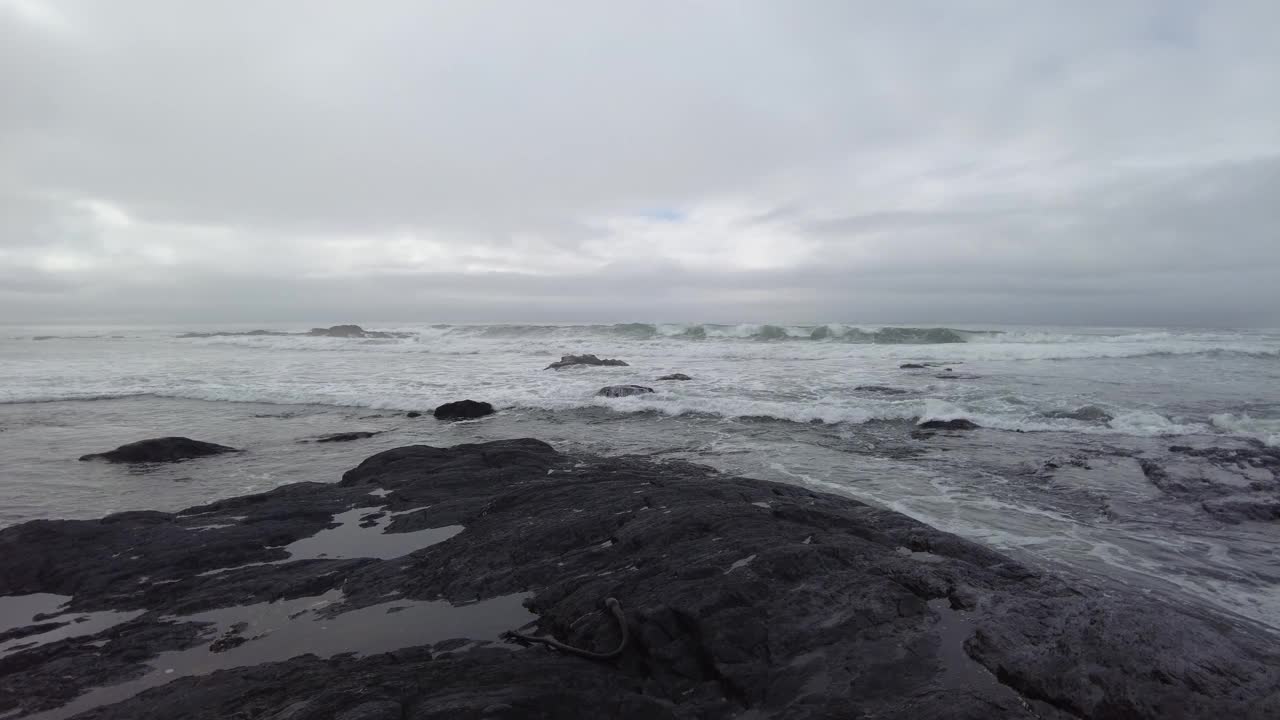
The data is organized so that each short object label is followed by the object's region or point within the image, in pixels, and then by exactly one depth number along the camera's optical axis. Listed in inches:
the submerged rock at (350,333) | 2356.1
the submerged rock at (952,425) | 463.5
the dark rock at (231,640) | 145.4
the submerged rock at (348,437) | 436.4
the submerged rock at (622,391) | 637.3
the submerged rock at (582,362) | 1013.2
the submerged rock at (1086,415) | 482.6
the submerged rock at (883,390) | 671.8
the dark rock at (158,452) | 359.3
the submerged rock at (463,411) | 536.4
